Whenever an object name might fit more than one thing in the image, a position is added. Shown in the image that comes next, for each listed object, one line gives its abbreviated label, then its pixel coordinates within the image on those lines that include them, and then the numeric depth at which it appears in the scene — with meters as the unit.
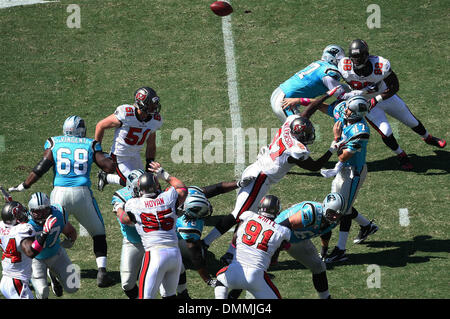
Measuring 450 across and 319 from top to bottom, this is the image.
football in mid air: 31.48
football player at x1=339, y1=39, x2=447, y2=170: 22.91
